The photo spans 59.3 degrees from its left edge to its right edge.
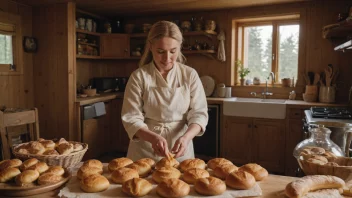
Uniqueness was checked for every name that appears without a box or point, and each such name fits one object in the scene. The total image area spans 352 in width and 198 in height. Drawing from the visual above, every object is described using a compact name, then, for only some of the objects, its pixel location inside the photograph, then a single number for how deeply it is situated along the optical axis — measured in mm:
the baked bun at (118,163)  1282
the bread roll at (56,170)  1183
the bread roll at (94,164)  1287
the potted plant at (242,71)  4434
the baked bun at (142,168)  1245
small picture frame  3900
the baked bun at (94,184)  1095
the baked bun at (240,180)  1110
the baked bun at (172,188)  1044
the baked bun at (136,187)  1057
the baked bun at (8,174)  1143
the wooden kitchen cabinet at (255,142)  3729
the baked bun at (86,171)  1199
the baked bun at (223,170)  1216
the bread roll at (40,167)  1177
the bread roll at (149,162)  1328
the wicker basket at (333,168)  1099
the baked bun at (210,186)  1066
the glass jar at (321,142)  1232
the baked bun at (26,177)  1112
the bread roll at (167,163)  1301
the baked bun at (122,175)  1160
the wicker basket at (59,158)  1285
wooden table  1105
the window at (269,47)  4266
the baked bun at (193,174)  1166
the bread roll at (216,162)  1301
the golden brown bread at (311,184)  1016
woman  1657
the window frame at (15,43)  3674
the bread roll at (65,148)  1325
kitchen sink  3678
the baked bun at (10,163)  1211
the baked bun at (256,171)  1220
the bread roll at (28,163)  1202
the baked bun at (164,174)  1166
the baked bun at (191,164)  1295
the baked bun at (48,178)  1121
